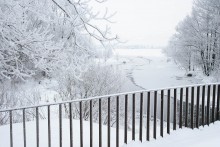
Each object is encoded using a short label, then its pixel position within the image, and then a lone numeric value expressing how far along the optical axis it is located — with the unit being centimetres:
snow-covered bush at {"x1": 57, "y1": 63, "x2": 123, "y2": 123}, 1650
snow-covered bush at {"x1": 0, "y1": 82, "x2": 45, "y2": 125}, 1153
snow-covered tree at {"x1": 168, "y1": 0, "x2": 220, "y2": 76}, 2484
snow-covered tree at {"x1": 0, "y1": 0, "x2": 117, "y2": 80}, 438
